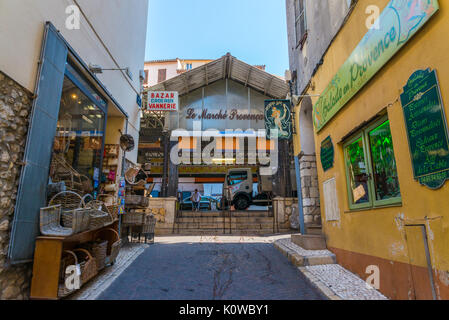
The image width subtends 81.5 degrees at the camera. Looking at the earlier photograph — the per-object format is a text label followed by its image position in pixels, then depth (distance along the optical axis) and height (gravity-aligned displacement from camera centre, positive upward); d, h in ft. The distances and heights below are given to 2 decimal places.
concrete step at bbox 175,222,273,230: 37.96 -0.83
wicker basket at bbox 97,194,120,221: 16.30 +0.61
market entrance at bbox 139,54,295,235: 48.80 +17.14
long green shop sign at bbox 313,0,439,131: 9.42 +7.53
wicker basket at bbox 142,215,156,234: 24.33 -0.50
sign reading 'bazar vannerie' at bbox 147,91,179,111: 43.52 +19.60
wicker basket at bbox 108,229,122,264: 15.60 -1.76
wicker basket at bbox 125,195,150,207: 23.76 +1.70
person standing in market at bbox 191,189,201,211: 48.16 +3.68
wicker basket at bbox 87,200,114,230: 13.42 +0.24
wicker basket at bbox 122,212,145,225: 22.99 +0.14
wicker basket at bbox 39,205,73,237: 11.58 -0.14
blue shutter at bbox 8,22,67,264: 11.07 +3.27
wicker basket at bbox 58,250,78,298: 10.89 -2.09
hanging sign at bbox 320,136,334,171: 18.04 +4.63
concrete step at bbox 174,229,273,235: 34.65 -1.69
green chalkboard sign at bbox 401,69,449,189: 8.25 +3.01
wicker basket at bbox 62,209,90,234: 11.27 -0.01
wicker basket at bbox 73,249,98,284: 11.92 -2.21
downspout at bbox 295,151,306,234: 24.27 +3.04
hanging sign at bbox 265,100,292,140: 25.63 +9.86
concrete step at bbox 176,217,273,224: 38.75 -0.08
